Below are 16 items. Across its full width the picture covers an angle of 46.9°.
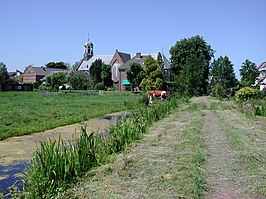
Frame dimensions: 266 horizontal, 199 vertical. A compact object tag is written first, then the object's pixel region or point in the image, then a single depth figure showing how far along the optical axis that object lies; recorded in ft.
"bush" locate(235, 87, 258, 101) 84.94
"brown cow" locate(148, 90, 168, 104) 95.53
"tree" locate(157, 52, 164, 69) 203.00
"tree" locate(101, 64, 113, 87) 232.12
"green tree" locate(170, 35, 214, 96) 119.55
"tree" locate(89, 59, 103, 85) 236.22
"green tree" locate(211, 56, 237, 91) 128.17
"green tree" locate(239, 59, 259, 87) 166.31
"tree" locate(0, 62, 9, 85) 212.74
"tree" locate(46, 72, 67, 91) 208.95
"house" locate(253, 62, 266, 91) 179.17
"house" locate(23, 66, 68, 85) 289.33
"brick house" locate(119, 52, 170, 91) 221.27
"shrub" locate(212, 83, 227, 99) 113.50
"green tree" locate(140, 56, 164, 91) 164.04
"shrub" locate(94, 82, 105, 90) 220.64
